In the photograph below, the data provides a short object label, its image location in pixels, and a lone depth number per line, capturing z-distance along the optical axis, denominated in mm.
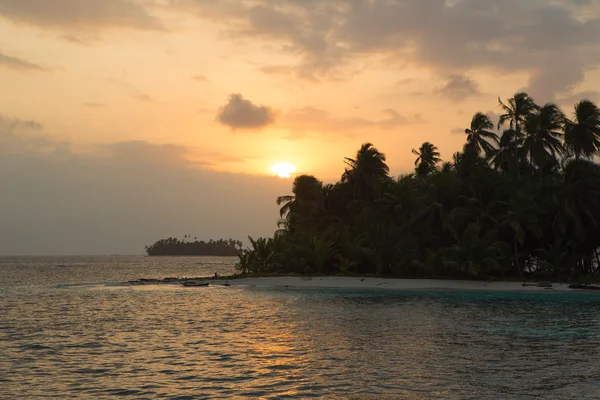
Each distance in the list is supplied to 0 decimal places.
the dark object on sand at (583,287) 50500
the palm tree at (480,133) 70706
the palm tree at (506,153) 67438
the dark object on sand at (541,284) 52156
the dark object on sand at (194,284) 66250
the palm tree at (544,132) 60094
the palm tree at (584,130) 56656
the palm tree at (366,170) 72938
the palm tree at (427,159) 88188
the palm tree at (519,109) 66250
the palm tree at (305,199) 75938
